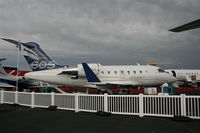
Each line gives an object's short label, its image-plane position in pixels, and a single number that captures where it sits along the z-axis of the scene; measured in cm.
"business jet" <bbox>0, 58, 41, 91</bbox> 2682
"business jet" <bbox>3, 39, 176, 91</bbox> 1884
